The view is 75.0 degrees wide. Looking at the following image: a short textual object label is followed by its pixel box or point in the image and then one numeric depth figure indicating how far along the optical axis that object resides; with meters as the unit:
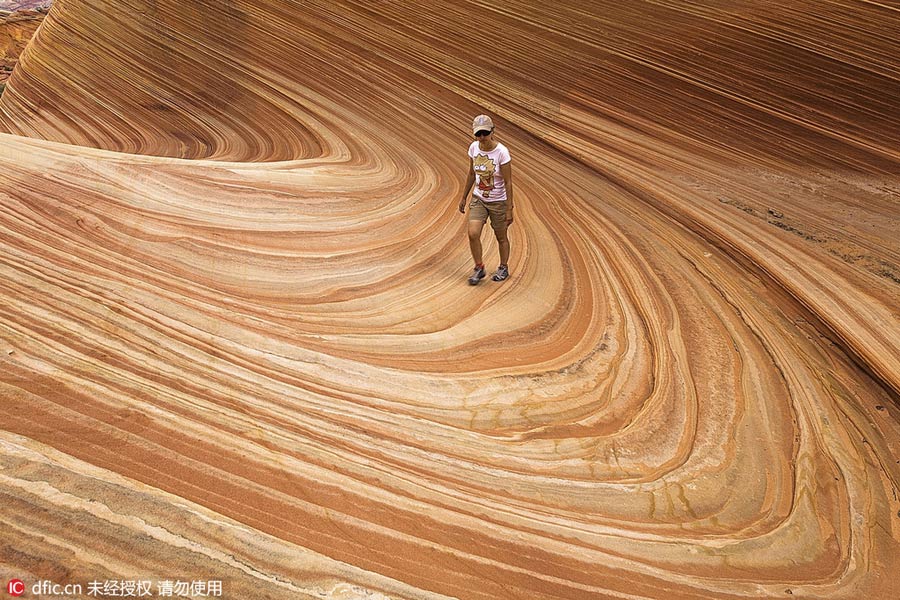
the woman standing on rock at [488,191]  3.35
